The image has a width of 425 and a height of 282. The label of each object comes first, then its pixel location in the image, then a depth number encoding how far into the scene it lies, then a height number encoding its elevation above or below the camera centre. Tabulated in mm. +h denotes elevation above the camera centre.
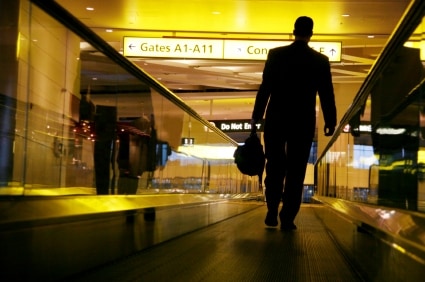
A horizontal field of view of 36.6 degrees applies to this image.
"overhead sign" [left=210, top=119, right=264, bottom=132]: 31047 +2518
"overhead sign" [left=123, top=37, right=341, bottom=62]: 13500 +2717
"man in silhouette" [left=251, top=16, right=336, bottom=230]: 6043 +686
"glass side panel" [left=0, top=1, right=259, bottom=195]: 3046 +323
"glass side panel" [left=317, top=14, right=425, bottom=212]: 2781 +270
